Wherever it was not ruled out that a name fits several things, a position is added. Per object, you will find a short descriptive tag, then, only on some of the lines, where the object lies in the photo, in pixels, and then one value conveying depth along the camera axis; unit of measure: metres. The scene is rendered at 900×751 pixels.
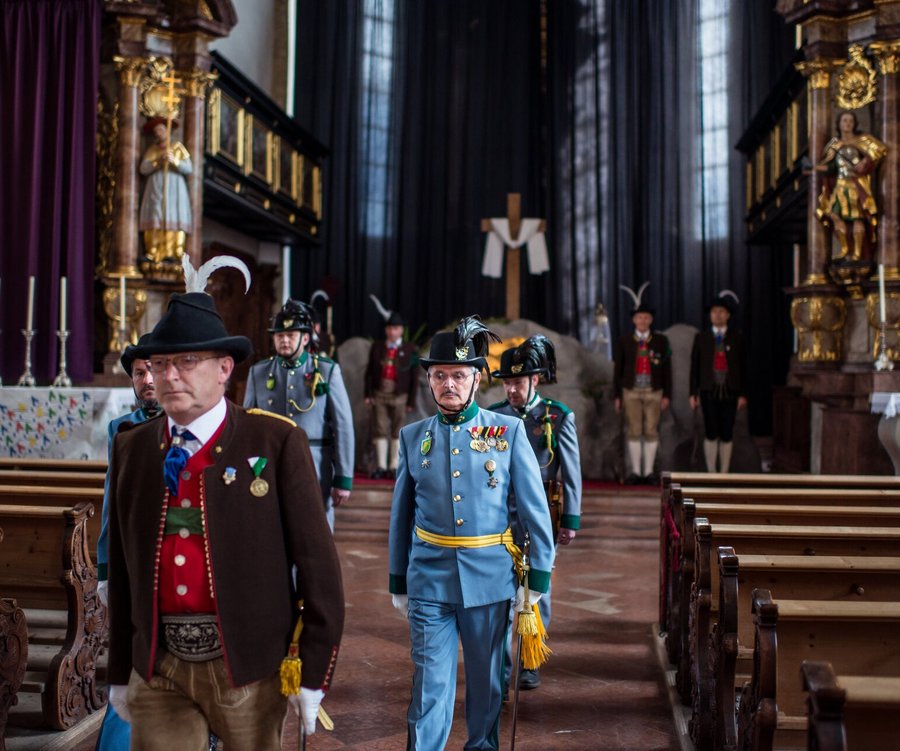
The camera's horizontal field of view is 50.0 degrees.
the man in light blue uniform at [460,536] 3.08
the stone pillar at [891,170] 8.31
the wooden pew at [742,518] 4.17
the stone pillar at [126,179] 8.82
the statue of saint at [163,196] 8.85
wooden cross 12.12
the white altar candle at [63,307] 7.40
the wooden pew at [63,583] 3.71
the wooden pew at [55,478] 4.62
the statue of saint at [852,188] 8.41
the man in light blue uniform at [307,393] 5.27
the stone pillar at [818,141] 8.79
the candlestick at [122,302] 8.35
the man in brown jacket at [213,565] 2.09
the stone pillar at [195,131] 9.17
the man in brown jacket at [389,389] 10.19
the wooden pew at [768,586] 3.02
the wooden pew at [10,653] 3.10
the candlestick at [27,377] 7.95
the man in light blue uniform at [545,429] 4.35
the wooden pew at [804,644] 2.45
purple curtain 8.67
